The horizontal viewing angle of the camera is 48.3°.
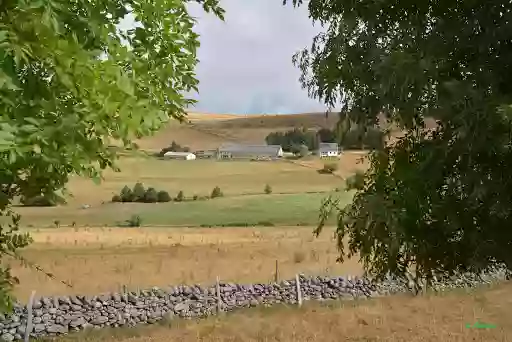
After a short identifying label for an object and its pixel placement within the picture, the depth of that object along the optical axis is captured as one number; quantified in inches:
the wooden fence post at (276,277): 833.5
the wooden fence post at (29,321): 607.8
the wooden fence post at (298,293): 752.3
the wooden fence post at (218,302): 714.8
